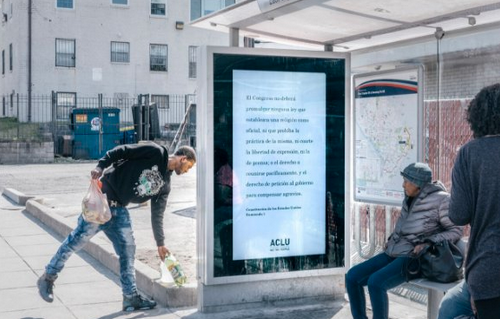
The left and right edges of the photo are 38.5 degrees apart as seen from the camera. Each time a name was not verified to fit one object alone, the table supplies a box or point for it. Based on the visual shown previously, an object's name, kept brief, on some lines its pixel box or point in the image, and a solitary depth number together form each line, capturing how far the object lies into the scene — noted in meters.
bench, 4.67
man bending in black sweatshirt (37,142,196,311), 6.07
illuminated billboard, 5.85
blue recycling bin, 28.69
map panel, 6.13
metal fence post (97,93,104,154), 28.57
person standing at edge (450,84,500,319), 3.24
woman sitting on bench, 4.96
